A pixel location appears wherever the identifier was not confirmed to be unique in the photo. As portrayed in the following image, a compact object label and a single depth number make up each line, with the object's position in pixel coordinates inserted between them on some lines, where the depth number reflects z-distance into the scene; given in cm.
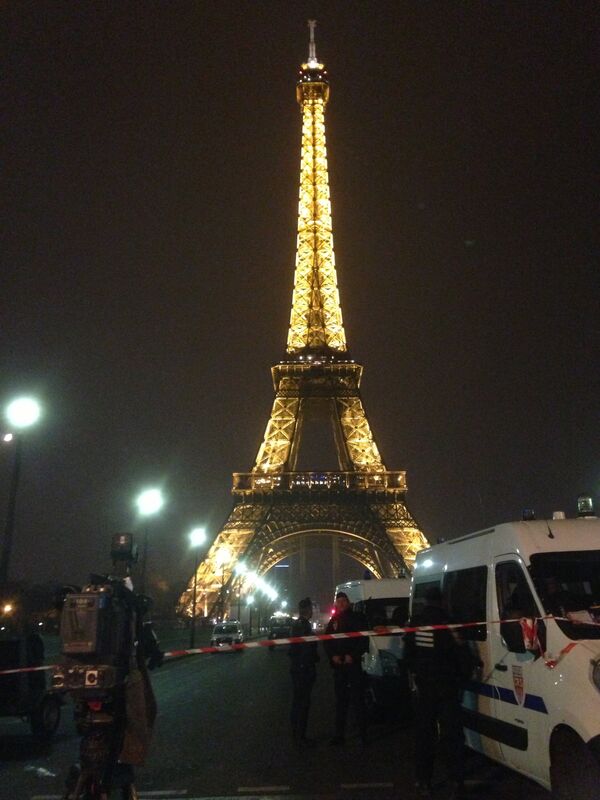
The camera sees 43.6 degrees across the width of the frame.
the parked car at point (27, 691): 928
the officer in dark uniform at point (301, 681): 919
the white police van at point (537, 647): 514
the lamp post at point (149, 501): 1931
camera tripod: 464
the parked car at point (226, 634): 3106
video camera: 472
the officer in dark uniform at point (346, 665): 927
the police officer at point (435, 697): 680
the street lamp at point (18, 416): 1497
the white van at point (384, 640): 1116
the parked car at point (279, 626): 3469
